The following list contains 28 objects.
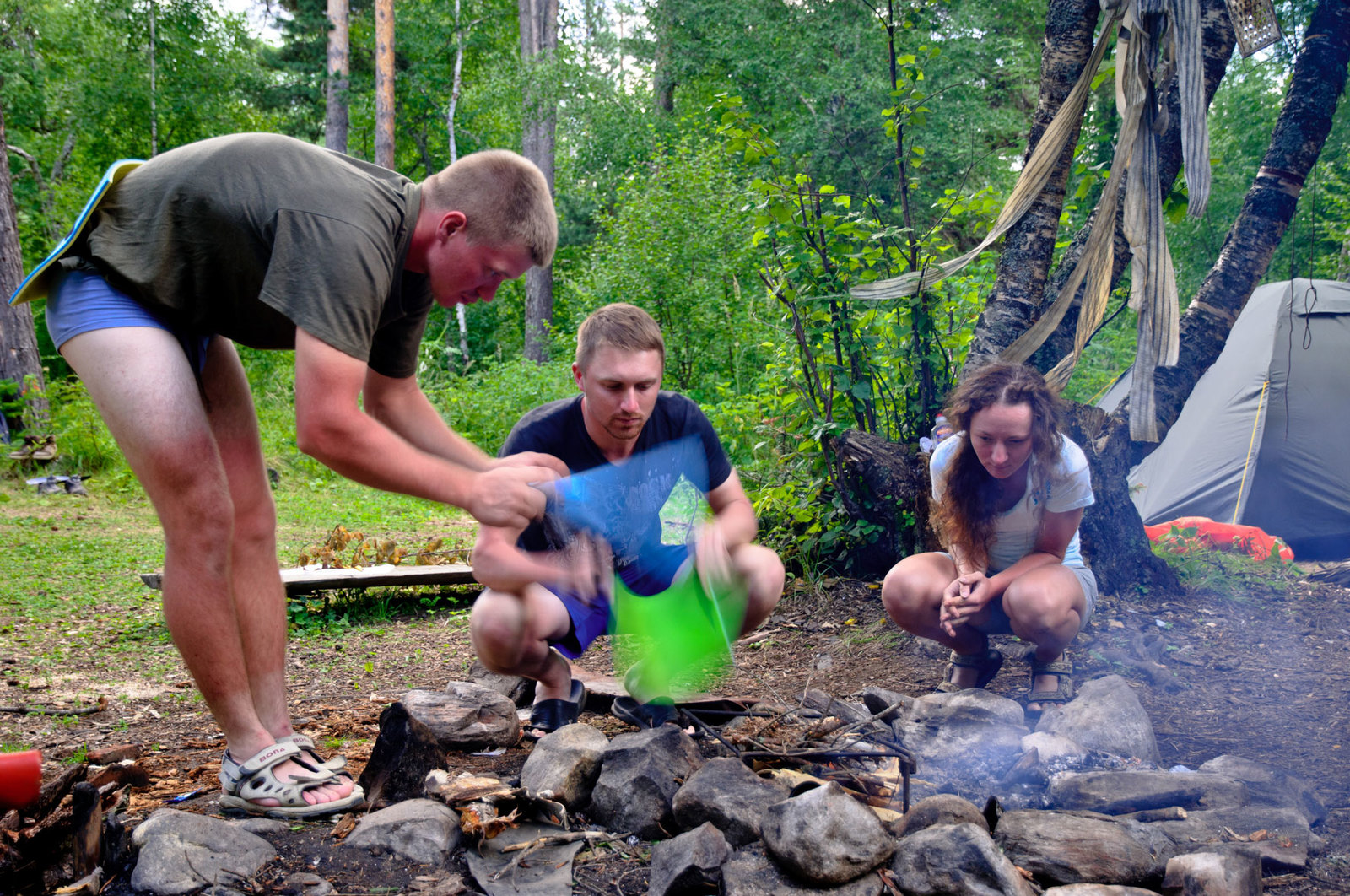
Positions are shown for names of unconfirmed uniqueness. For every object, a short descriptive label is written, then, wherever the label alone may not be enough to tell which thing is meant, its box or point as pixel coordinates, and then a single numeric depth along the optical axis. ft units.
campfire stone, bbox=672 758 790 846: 5.99
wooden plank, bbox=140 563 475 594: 14.01
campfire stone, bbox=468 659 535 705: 10.18
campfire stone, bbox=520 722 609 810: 6.71
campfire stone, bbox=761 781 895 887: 5.35
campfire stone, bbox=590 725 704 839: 6.44
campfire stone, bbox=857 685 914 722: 8.66
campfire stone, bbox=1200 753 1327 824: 6.63
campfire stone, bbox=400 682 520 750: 8.23
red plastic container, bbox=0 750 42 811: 5.60
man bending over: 5.87
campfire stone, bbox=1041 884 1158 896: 5.19
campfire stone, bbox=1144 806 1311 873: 5.90
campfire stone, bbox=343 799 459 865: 5.89
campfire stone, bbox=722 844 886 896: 5.34
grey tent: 19.17
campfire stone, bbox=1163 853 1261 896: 5.24
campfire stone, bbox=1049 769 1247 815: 6.58
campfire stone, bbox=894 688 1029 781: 7.54
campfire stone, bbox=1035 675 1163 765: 7.75
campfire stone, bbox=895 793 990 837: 5.95
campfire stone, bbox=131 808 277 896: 5.33
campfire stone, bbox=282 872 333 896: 5.42
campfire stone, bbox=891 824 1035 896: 5.16
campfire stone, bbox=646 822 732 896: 5.44
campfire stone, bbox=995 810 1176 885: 5.51
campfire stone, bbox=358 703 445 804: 6.81
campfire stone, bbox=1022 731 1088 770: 7.39
